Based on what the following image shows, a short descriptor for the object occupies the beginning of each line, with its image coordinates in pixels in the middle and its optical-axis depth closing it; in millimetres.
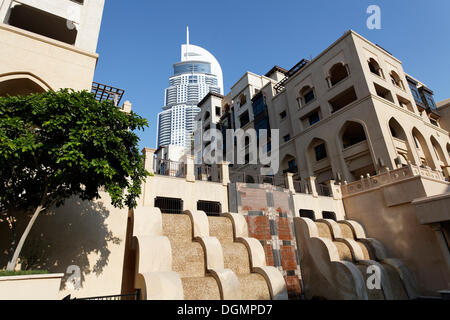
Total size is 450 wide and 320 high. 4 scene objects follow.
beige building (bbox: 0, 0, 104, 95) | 14547
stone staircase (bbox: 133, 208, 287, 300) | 10211
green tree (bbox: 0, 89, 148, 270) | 8656
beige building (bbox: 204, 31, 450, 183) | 22922
